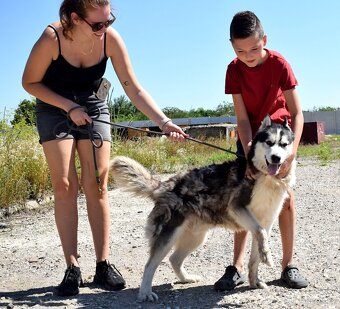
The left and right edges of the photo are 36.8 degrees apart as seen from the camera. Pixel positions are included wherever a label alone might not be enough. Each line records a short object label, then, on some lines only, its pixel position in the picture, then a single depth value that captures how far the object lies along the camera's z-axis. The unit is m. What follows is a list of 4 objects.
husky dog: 4.09
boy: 4.07
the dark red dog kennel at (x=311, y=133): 28.02
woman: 3.98
